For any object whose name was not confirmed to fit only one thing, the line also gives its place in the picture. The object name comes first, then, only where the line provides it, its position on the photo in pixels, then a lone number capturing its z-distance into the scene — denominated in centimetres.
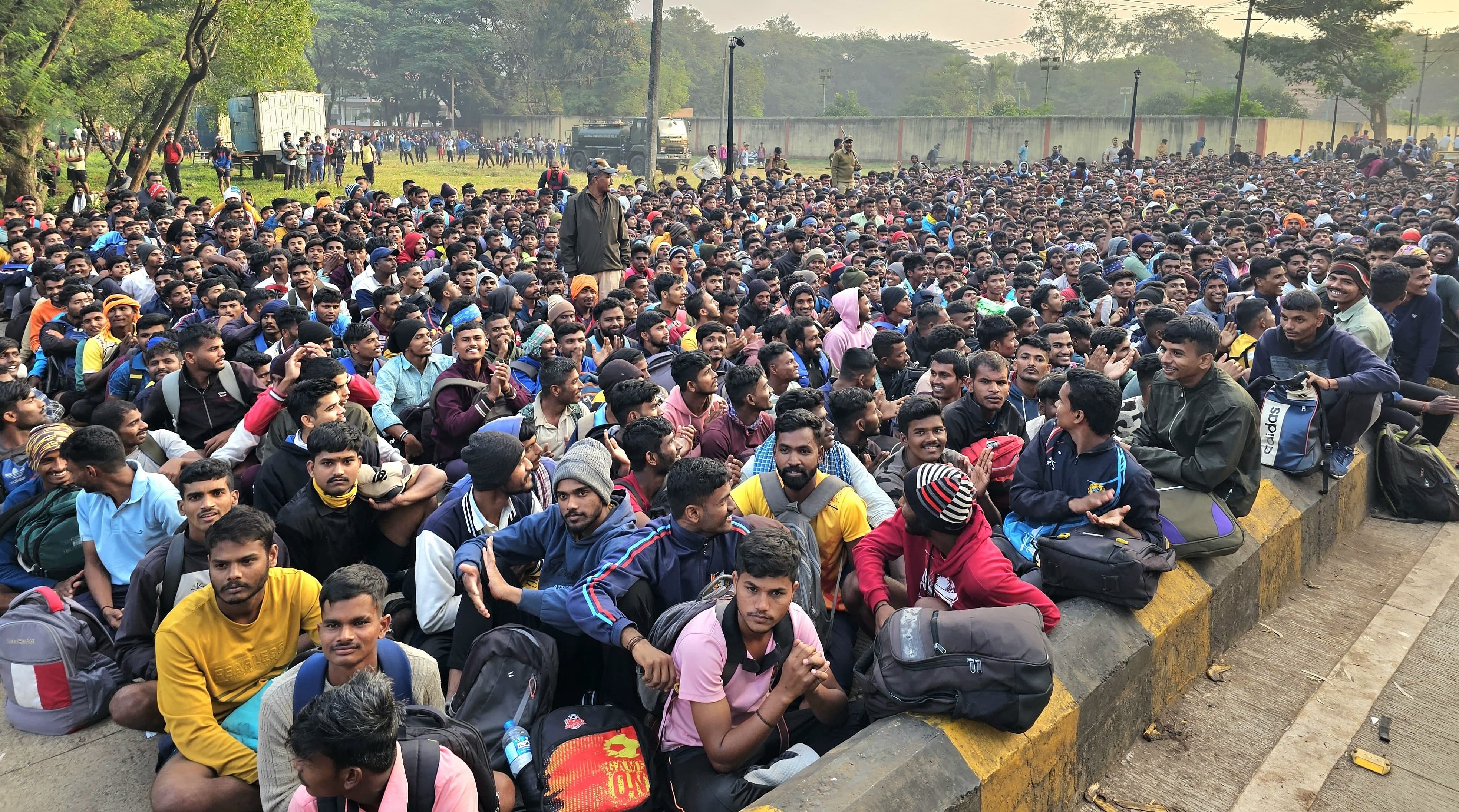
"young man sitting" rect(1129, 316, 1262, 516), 493
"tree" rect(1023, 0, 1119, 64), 8906
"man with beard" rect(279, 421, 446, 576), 444
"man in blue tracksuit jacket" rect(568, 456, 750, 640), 377
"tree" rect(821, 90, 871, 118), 6712
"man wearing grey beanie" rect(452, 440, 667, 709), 383
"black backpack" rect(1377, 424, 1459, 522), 684
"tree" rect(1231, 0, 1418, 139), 4716
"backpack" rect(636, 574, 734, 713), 356
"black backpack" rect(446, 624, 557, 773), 371
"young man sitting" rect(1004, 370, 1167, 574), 436
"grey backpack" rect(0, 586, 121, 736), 426
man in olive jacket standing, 1050
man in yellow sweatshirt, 360
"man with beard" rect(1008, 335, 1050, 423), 620
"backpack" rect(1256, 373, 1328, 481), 598
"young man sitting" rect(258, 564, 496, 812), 329
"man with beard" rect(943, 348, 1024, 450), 546
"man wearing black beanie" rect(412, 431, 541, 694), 425
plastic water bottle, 348
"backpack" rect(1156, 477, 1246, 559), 485
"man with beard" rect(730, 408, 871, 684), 437
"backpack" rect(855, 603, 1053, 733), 342
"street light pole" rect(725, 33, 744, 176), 2245
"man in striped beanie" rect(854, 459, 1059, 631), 368
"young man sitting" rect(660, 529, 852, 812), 327
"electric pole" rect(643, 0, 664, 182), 2352
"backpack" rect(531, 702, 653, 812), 337
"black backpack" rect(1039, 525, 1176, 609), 426
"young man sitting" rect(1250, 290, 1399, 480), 614
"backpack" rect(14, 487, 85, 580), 491
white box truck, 3038
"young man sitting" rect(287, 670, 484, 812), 259
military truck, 4075
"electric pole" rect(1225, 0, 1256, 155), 4181
